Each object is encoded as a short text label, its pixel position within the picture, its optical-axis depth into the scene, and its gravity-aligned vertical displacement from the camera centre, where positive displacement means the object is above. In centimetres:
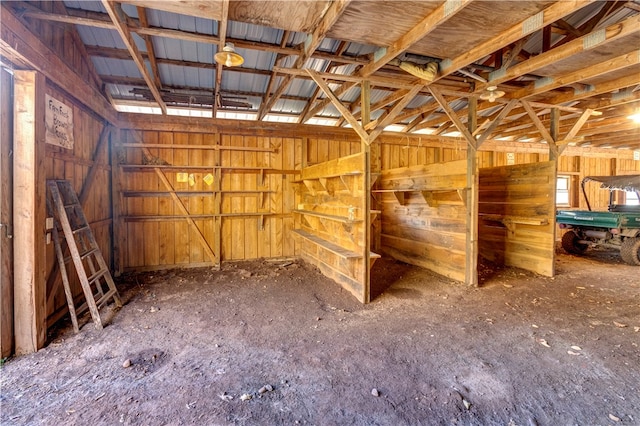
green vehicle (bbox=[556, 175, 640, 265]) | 570 -32
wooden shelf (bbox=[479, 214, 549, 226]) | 486 -17
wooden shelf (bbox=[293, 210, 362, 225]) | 394 -11
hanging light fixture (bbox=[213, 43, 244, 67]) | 295 +149
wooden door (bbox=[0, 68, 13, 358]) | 247 -8
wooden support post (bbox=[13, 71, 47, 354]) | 255 -1
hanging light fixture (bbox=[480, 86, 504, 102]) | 405 +159
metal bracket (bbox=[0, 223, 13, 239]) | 249 -19
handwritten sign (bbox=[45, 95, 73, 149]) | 301 +88
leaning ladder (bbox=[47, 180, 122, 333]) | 305 -39
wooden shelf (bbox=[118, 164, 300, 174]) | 524 +72
